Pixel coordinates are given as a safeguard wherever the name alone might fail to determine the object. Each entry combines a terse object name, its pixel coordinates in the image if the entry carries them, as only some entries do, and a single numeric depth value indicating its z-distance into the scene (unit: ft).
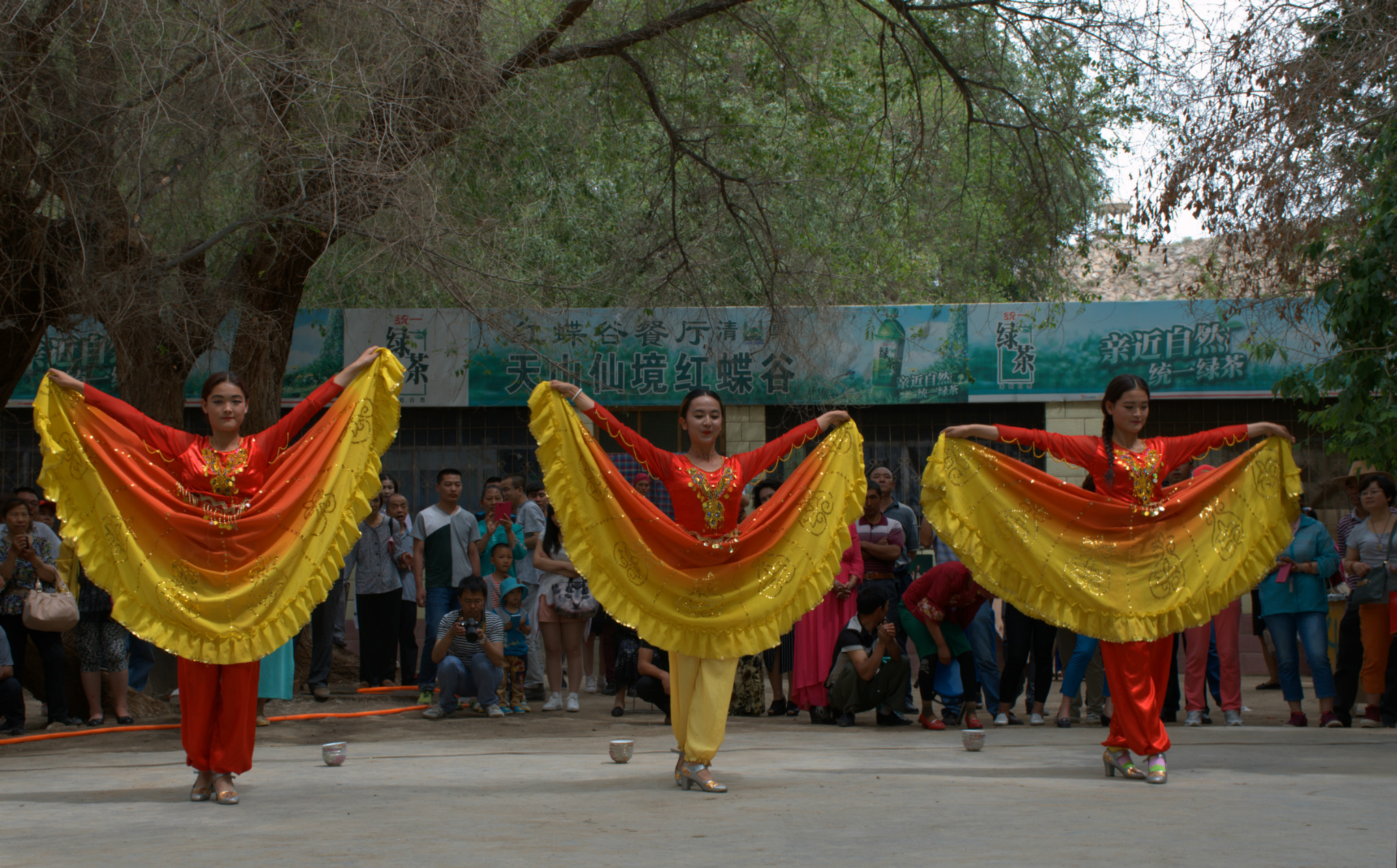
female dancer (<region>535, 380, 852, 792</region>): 17.69
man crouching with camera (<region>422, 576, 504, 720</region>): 26.76
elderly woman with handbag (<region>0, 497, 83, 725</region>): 24.84
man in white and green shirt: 29.22
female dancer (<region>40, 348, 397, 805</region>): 16.96
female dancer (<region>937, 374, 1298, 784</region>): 18.13
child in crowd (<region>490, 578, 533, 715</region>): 27.84
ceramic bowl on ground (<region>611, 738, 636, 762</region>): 20.39
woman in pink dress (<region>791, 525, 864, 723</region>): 26.76
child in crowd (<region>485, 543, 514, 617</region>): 28.45
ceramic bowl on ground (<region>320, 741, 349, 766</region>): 20.06
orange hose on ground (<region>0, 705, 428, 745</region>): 23.76
